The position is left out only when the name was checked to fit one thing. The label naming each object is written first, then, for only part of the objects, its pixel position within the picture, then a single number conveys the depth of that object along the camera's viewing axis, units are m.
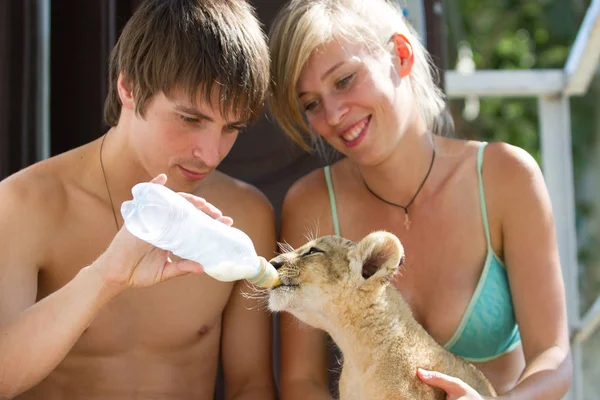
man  2.81
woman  3.42
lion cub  2.98
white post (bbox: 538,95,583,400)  5.02
